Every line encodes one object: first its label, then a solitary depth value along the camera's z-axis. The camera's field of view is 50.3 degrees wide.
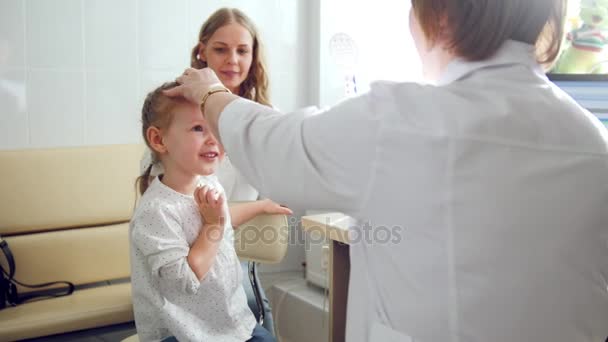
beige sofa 2.09
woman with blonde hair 1.97
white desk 1.92
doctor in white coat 0.90
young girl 1.43
